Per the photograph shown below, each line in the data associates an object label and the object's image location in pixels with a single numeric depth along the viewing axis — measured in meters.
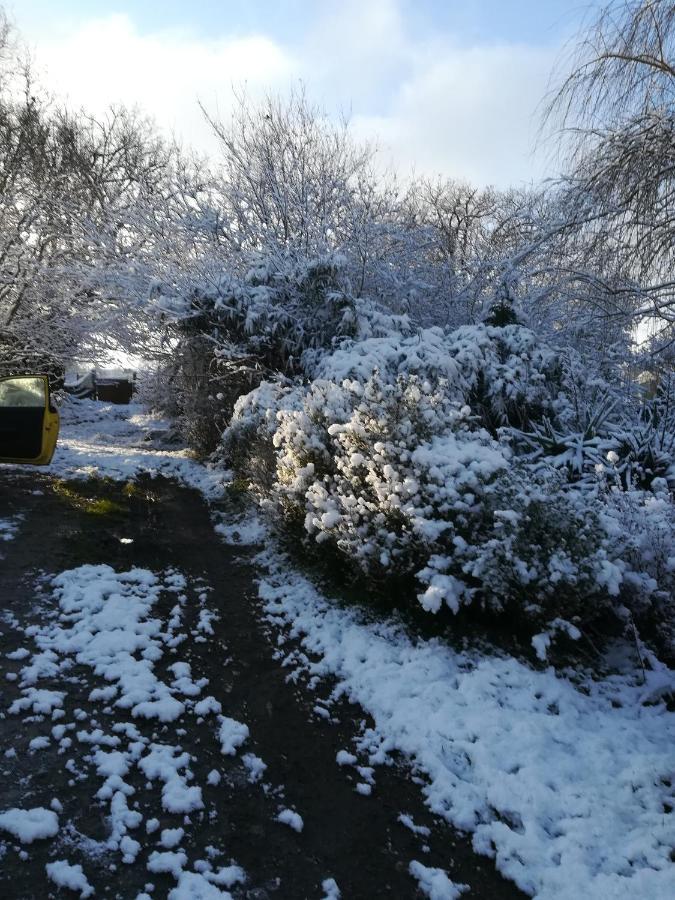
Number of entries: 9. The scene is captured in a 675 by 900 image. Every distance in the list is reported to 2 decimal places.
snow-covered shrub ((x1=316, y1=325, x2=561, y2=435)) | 7.64
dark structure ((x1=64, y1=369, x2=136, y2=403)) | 30.82
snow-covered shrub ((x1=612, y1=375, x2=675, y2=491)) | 6.32
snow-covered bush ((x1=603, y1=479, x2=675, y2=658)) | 4.10
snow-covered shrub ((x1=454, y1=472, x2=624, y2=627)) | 4.11
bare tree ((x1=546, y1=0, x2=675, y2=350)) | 5.24
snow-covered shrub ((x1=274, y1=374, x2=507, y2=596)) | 4.68
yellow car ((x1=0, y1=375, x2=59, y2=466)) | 8.67
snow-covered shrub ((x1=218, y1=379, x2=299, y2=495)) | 7.47
